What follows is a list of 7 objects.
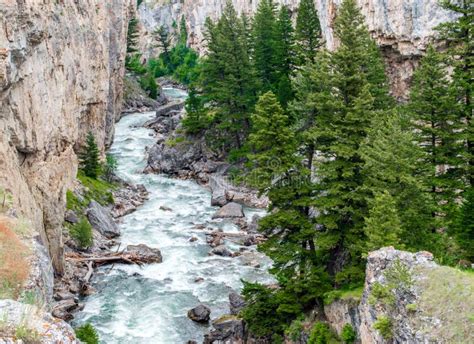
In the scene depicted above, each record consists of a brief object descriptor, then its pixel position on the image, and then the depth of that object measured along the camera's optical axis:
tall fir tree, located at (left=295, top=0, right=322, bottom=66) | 57.97
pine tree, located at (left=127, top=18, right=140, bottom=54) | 98.59
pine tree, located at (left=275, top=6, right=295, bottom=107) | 59.62
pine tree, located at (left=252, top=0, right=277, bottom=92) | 60.56
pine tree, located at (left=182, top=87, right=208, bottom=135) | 61.16
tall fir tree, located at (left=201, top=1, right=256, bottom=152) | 56.94
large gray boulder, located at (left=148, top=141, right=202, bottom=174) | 59.91
